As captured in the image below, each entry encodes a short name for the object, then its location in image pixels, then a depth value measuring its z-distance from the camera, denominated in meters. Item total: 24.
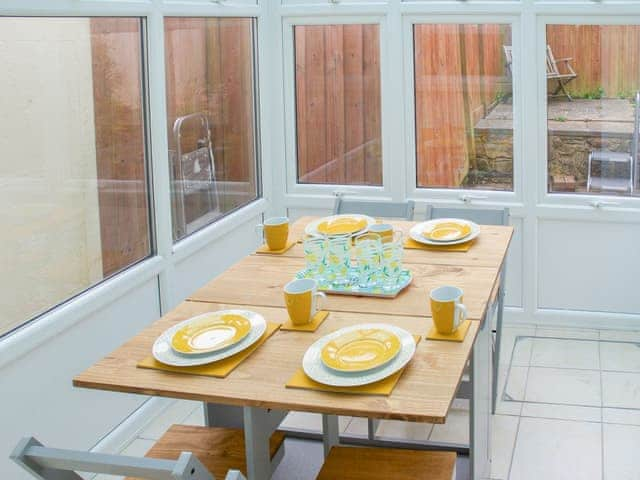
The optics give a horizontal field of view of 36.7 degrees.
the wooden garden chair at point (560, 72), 4.71
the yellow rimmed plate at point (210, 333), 2.56
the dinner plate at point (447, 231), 3.54
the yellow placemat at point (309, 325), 2.71
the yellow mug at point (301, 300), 2.70
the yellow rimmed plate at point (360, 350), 2.40
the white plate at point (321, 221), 3.62
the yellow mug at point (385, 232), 3.28
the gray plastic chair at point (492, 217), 3.95
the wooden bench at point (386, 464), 2.56
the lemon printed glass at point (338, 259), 3.05
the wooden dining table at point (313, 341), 2.29
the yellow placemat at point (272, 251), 3.47
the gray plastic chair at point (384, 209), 4.16
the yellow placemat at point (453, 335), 2.59
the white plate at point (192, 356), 2.49
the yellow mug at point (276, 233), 3.47
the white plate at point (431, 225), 3.51
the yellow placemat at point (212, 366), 2.45
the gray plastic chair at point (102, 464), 1.93
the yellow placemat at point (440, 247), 3.47
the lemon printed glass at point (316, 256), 3.08
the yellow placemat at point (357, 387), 2.31
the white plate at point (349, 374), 2.34
